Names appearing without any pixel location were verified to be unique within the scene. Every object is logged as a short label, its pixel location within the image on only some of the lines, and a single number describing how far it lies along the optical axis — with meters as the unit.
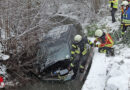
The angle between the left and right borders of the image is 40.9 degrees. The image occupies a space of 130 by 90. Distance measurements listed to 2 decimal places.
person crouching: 6.98
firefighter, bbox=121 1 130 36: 7.96
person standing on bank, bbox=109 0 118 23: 9.90
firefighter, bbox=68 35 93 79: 6.60
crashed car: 6.42
